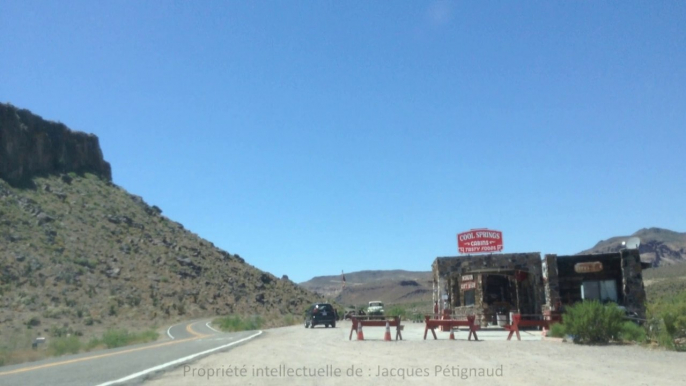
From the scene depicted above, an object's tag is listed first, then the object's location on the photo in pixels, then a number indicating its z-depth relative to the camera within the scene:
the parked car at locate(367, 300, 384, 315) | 59.78
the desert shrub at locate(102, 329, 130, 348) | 30.90
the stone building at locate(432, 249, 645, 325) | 33.09
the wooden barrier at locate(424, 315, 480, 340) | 24.14
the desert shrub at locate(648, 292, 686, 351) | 18.41
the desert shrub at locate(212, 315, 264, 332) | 47.00
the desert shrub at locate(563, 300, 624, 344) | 21.03
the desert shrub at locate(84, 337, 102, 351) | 29.37
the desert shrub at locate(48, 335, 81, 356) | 27.41
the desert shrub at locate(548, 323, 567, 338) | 23.27
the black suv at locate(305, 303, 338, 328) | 43.03
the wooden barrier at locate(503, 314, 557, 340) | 24.47
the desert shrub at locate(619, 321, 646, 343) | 21.19
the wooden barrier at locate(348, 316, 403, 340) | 25.44
